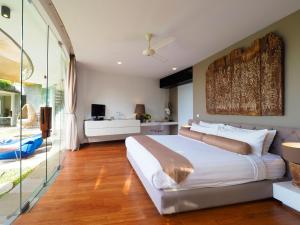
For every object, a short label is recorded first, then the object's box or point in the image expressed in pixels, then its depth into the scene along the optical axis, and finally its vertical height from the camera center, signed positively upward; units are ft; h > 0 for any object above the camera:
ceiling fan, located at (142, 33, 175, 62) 9.70 +4.09
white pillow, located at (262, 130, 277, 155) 8.15 -1.22
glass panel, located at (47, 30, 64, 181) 10.90 +1.34
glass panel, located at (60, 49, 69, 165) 14.22 +0.41
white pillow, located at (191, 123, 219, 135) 10.89 -1.01
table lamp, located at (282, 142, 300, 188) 6.36 -1.61
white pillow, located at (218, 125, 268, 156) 7.86 -1.10
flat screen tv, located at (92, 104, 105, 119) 18.67 +0.33
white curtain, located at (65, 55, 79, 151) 15.65 +0.47
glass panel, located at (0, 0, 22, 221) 6.78 +0.91
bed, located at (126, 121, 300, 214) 6.24 -2.58
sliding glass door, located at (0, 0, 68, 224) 6.89 +0.53
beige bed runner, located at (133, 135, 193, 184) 6.20 -1.83
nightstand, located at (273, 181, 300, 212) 6.37 -3.06
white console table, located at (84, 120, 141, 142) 17.74 -1.55
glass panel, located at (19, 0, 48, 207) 7.79 +0.79
